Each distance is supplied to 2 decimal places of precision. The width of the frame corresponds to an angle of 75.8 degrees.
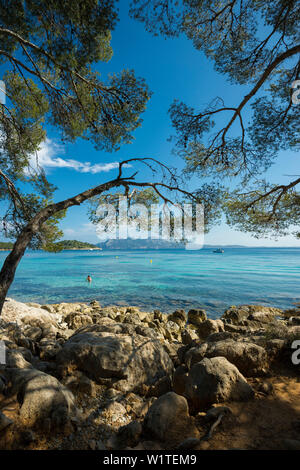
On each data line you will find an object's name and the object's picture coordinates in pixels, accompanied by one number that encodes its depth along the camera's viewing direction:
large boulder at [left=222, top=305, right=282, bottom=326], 9.26
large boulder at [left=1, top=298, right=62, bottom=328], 7.18
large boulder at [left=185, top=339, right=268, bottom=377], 3.47
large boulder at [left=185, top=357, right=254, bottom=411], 2.67
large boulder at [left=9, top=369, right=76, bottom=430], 2.11
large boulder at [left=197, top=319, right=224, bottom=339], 8.39
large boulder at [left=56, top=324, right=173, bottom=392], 3.28
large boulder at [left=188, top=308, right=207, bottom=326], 10.51
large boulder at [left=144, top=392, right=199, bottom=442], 2.17
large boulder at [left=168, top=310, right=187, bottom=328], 10.27
